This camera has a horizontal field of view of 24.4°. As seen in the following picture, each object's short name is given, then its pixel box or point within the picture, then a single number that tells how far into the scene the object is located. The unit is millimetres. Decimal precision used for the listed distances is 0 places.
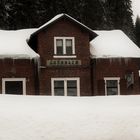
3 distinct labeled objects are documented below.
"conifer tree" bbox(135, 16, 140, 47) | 51246
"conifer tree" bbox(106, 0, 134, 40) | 37495
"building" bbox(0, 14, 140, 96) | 18966
